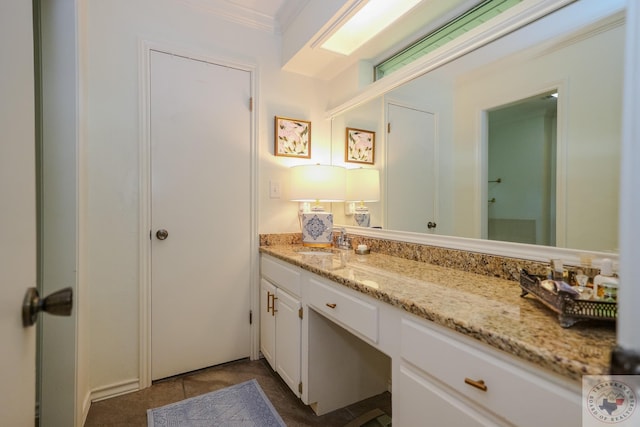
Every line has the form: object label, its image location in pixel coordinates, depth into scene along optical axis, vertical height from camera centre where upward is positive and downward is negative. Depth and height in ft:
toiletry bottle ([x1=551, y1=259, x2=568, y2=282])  3.05 -0.65
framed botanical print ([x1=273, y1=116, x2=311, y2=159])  7.28 +1.80
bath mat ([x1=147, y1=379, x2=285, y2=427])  4.92 -3.61
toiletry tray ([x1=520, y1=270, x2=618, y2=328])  2.24 -0.79
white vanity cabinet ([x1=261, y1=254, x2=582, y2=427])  2.08 -1.56
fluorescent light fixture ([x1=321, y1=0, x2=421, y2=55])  5.19 +3.64
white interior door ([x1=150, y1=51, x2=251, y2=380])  6.09 -0.12
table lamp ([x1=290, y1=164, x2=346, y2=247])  6.75 +0.37
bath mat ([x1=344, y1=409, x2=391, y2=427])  4.88 -3.60
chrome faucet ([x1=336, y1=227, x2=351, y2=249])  6.77 -0.76
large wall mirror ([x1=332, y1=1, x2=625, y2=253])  3.14 +0.97
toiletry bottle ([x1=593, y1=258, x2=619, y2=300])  2.48 -0.65
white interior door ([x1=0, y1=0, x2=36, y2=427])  1.47 -0.01
